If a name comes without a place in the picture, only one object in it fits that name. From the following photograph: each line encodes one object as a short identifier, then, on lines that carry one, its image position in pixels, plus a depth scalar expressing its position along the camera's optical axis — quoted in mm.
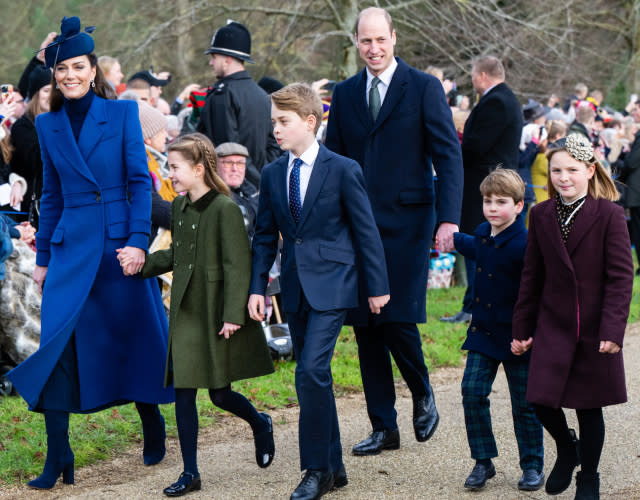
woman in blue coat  9672
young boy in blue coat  9328
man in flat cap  14440
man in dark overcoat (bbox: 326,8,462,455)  10305
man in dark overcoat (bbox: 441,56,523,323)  15906
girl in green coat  9352
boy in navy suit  8812
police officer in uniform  15375
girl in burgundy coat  8437
